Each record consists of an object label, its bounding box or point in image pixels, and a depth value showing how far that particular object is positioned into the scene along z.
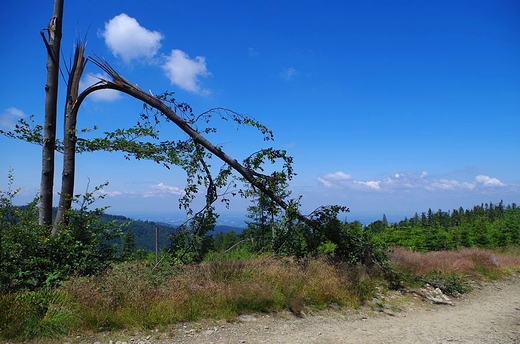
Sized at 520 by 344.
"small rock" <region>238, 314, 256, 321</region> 6.37
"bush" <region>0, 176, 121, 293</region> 6.35
